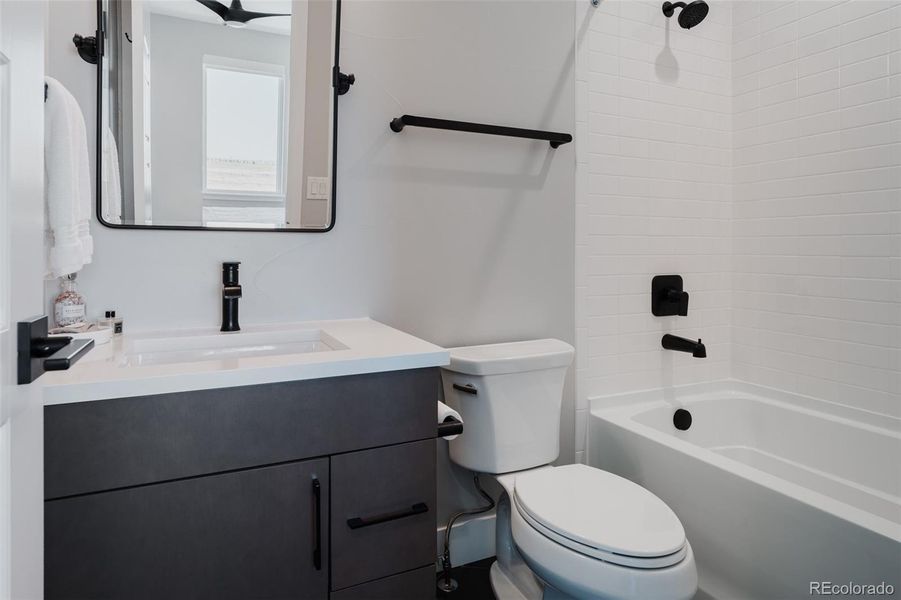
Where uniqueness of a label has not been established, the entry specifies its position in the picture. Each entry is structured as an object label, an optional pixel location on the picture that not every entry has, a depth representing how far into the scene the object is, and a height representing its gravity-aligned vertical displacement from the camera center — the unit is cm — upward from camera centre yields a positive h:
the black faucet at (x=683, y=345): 192 -17
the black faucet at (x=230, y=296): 139 +0
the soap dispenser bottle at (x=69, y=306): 122 -3
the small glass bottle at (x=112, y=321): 129 -7
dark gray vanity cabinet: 87 -36
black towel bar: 160 +54
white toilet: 113 -51
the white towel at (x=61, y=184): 108 +22
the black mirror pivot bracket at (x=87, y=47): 126 +59
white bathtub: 123 -54
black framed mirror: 133 +48
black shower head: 193 +106
